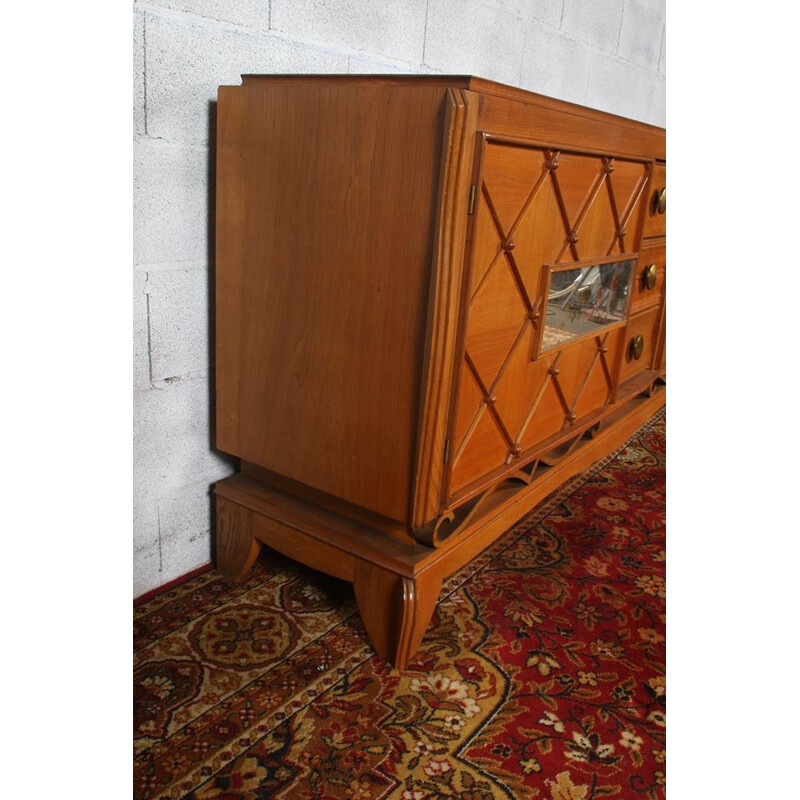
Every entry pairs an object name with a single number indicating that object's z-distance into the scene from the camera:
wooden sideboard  1.16
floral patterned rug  1.09
